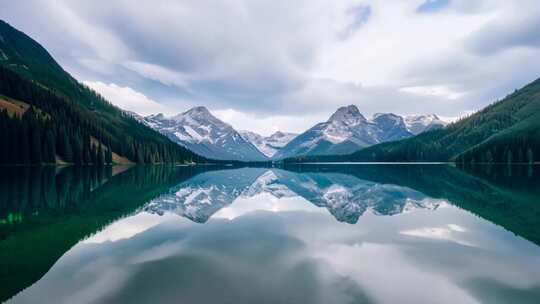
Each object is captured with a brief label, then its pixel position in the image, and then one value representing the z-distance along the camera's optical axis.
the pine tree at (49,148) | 133.98
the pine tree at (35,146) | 127.25
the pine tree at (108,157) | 179.64
